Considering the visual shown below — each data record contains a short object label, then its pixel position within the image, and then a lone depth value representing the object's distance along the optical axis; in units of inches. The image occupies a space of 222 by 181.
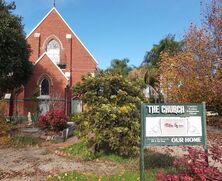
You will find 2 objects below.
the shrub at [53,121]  752.3
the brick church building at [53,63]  1422.2
